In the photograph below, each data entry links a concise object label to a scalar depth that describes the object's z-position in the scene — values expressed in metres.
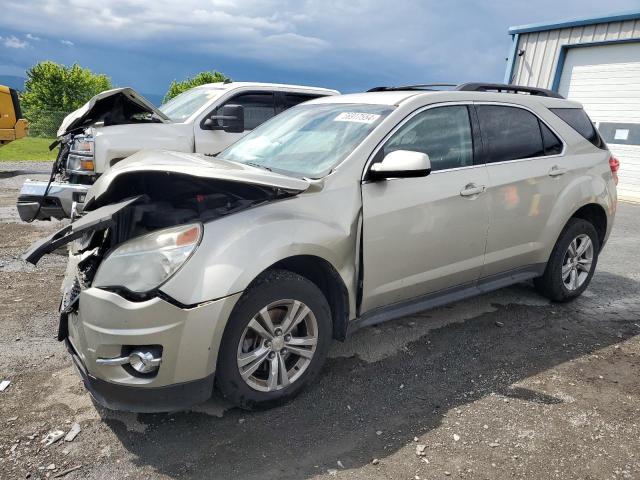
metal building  12.12
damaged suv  2.50
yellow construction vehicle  11.56
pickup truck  5.18
